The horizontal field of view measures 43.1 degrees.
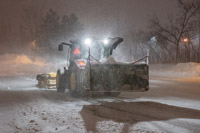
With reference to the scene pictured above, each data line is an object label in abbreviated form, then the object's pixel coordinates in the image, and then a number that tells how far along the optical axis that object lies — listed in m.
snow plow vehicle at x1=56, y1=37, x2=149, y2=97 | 10.64
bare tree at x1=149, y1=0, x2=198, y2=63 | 37.19
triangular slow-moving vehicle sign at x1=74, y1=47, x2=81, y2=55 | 13.30
